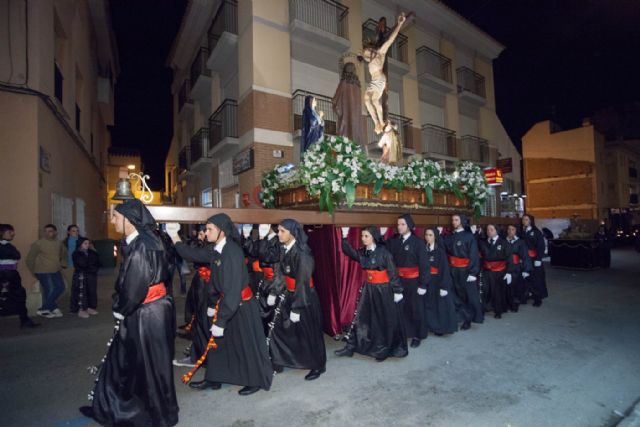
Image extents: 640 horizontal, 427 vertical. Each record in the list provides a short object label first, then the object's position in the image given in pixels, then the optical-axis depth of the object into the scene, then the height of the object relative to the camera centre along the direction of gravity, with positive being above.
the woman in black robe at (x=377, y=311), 5.04 -1.32
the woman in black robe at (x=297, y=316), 4.39 -1.18
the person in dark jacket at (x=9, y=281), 6.32 -0.88
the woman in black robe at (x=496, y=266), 7.45 -1.04
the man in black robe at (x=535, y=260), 8.36 -1.09
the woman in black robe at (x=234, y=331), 3.80 -1.19
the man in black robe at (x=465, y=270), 6.69 -0.99
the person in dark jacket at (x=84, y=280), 7.62 -1.09
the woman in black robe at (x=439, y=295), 6.06 -1.33
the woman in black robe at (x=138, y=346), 3.19 -1.10
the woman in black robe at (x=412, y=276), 5.76 -0.91
